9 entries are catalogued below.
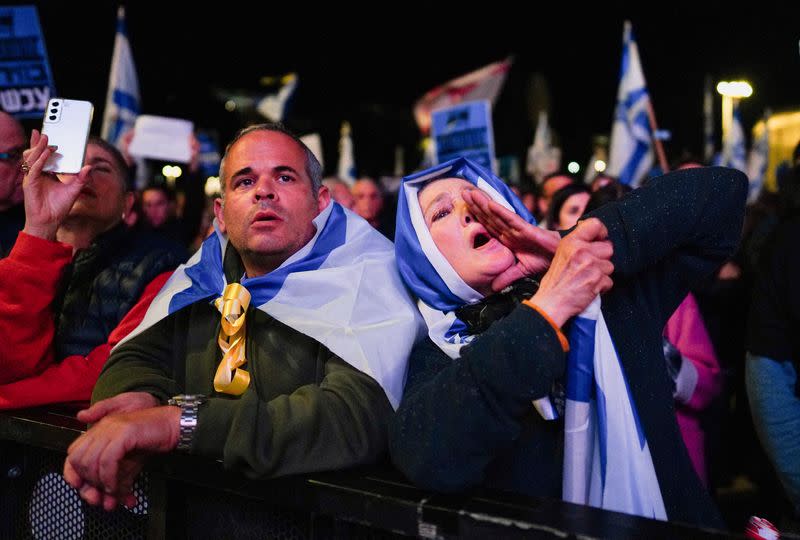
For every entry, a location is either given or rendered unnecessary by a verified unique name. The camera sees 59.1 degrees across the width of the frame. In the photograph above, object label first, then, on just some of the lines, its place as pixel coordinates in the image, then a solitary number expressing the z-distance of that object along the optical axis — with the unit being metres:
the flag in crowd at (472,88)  9.76
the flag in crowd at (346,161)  11.55
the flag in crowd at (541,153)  11.47
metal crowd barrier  1.33
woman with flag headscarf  1.62
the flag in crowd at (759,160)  13.88
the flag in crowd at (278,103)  9.41
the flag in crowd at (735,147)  12.45
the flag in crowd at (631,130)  7.10
